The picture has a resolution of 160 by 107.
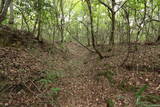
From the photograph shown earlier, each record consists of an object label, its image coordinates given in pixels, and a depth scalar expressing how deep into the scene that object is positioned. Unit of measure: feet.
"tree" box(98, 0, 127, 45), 22.91
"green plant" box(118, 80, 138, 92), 13.32
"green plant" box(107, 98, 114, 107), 11.88
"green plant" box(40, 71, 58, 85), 14.44
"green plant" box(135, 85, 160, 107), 10.13
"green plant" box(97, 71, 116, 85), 16.05
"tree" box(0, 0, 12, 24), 12.43
